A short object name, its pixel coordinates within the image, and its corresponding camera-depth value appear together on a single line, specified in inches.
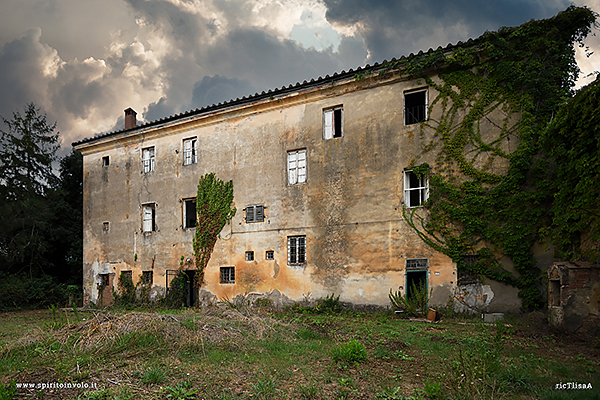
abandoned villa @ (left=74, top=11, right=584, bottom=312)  495.8
